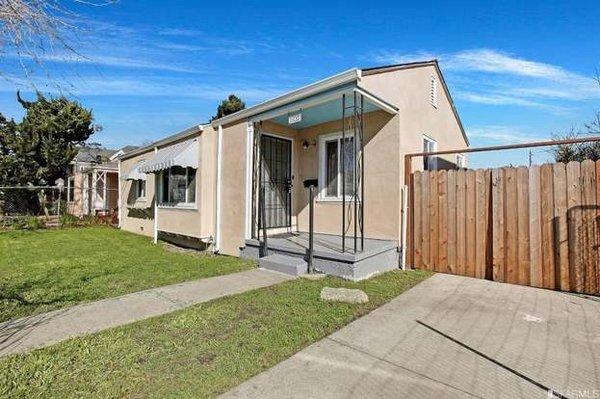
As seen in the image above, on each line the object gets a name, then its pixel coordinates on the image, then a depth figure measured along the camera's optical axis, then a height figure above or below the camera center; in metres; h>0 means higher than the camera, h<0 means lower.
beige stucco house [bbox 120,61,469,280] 7.56 +1.03
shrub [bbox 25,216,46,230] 16.56 -1.18
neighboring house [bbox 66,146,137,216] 23.52 +1.18
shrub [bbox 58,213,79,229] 17.48 -1.13
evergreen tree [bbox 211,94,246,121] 28.42 +8.40
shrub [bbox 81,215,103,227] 18.50 -1.20
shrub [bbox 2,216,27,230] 16.64 -1.19
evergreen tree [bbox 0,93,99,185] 21.12 +3.57
